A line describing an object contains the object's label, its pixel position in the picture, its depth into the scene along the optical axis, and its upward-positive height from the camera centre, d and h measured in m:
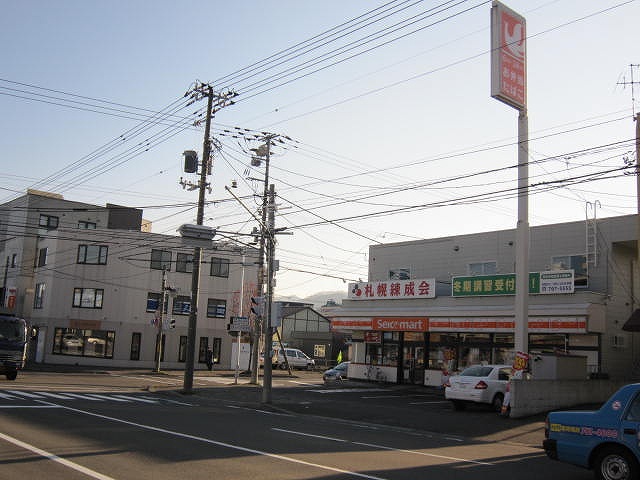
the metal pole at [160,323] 40.75 +0.27
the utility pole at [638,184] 24.35 +6.60
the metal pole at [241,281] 51.80 +4.12
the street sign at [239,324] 32.14 +0.35
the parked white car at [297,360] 52.38 -2.08
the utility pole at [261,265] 32.38 +3.53
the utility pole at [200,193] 26.73 +5.87
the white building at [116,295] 46.94 +2.30
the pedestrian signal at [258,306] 27.66 +1.15
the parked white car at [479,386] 21.81 -1.46
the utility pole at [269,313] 23.28 +0.74
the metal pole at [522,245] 21.59 +3.47
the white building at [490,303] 27.17 +1.95
